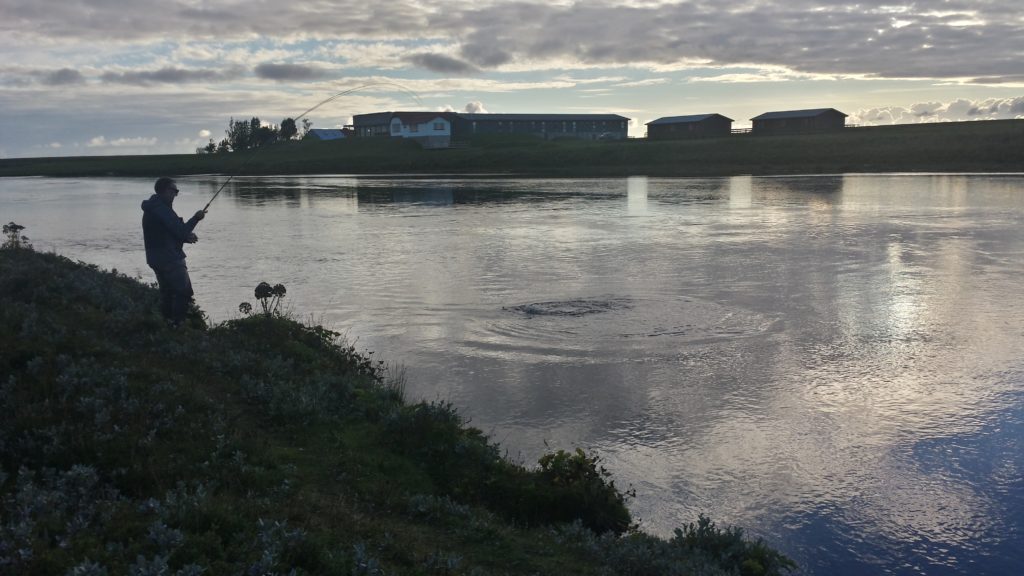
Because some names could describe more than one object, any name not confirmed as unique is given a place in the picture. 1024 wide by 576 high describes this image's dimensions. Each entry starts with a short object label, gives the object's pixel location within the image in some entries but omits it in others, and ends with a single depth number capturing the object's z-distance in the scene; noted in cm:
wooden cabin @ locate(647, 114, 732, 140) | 12288
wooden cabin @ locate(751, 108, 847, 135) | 11750
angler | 1155
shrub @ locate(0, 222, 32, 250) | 1872
